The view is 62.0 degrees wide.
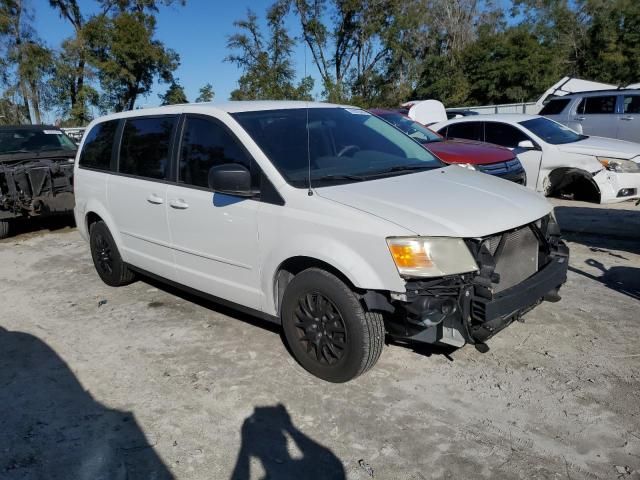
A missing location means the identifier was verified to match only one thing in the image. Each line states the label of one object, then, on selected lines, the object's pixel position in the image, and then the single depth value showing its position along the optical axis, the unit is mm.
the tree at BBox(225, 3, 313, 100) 26522
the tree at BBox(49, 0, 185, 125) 29656
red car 7480
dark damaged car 8109
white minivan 3004
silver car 11930
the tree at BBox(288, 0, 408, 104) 31734
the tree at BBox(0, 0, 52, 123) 30094
